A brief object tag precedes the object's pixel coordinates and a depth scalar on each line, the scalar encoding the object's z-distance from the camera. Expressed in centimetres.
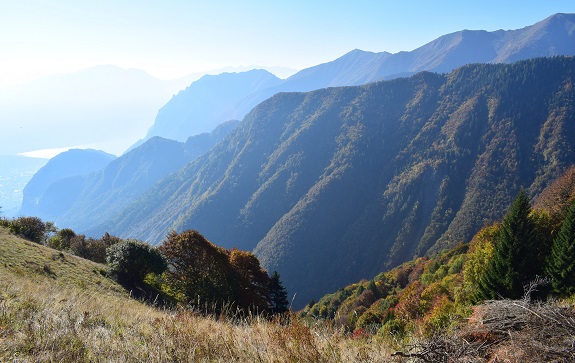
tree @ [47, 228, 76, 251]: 2995
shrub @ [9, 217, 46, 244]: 2689
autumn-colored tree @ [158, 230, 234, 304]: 2177
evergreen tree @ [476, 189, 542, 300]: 1998
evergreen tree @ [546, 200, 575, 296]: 1802
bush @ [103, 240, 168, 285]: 2167
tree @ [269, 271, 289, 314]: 3203
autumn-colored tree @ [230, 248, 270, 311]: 2527
